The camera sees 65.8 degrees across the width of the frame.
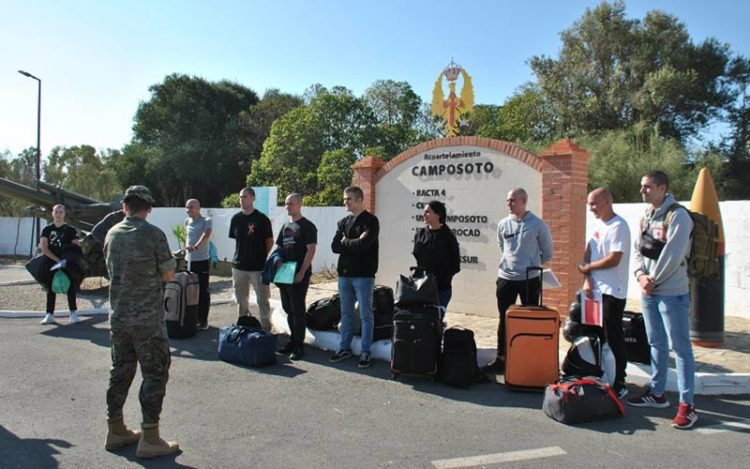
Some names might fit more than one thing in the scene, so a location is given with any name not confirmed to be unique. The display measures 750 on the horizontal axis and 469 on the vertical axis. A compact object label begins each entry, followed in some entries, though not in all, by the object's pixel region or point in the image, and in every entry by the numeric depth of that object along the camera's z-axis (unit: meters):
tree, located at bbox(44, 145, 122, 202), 42.09
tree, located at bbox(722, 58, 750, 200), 26.55
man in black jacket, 6.24
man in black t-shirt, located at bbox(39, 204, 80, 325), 8.66
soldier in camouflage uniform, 3.92
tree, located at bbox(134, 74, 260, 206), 40.34
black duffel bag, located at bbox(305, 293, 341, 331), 7.30
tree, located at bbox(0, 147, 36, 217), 36.53
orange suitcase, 5.26
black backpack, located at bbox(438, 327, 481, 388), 5.52
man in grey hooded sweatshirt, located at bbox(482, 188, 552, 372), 5.81
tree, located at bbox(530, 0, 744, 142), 28.02
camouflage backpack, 4.70
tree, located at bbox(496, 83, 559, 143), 30.61
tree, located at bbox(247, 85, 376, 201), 31.14
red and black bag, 4.53
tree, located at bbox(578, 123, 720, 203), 19.08
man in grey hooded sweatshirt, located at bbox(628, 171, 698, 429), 4.48
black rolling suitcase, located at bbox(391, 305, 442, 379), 5.57
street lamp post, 24.23
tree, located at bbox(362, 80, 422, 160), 37.75
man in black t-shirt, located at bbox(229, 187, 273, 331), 7.34
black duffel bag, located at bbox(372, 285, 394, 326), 6.81
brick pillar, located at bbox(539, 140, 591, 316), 7.58
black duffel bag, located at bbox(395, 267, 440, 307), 5.70
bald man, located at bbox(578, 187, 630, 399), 5.12
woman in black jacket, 6.01
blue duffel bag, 6.23
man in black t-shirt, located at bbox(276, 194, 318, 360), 6.63
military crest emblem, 10.62
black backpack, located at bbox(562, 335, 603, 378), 5.18
